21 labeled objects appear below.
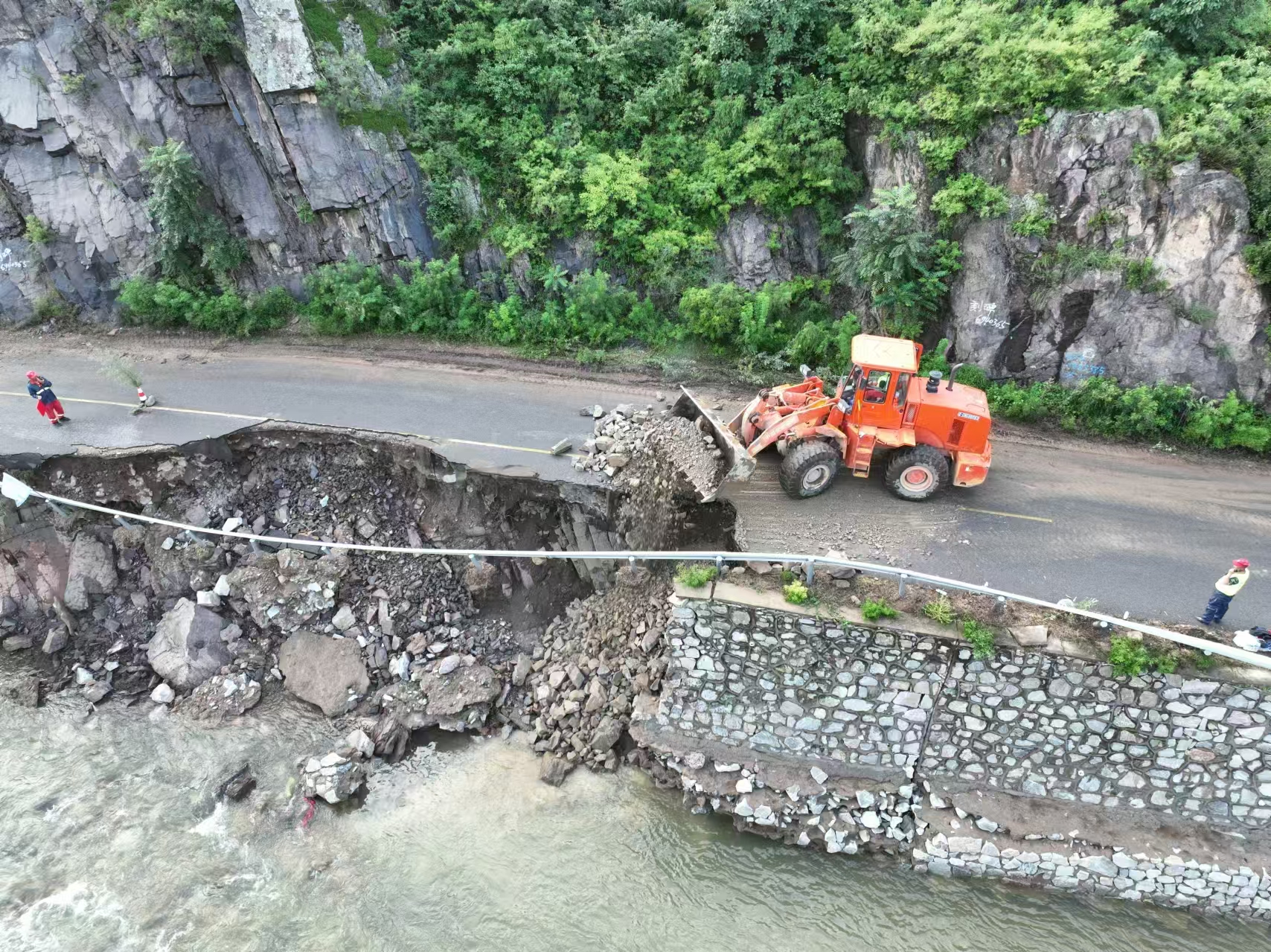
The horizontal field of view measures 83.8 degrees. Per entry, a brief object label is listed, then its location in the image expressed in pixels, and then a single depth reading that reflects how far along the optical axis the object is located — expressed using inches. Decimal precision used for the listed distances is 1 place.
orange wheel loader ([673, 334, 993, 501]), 437.1
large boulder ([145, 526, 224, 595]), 534.3
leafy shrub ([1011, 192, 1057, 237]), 511.2
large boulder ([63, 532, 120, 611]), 542.3
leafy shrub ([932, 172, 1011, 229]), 521.3
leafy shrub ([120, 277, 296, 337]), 654.5
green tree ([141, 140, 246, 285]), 591.5
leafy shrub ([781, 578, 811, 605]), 409.1
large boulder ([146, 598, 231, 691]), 509.4
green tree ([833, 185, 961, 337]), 529.3
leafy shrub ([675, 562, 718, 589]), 427.5
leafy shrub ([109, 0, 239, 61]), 563.2
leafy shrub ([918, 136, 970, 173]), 528.7
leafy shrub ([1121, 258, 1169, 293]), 493.4
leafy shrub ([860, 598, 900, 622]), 402.0
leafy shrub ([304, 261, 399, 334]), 638.5
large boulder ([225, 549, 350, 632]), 518.0
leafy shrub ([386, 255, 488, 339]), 638.5
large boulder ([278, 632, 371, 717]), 498.0
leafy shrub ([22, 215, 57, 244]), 653.9
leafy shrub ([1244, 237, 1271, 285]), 458.3
